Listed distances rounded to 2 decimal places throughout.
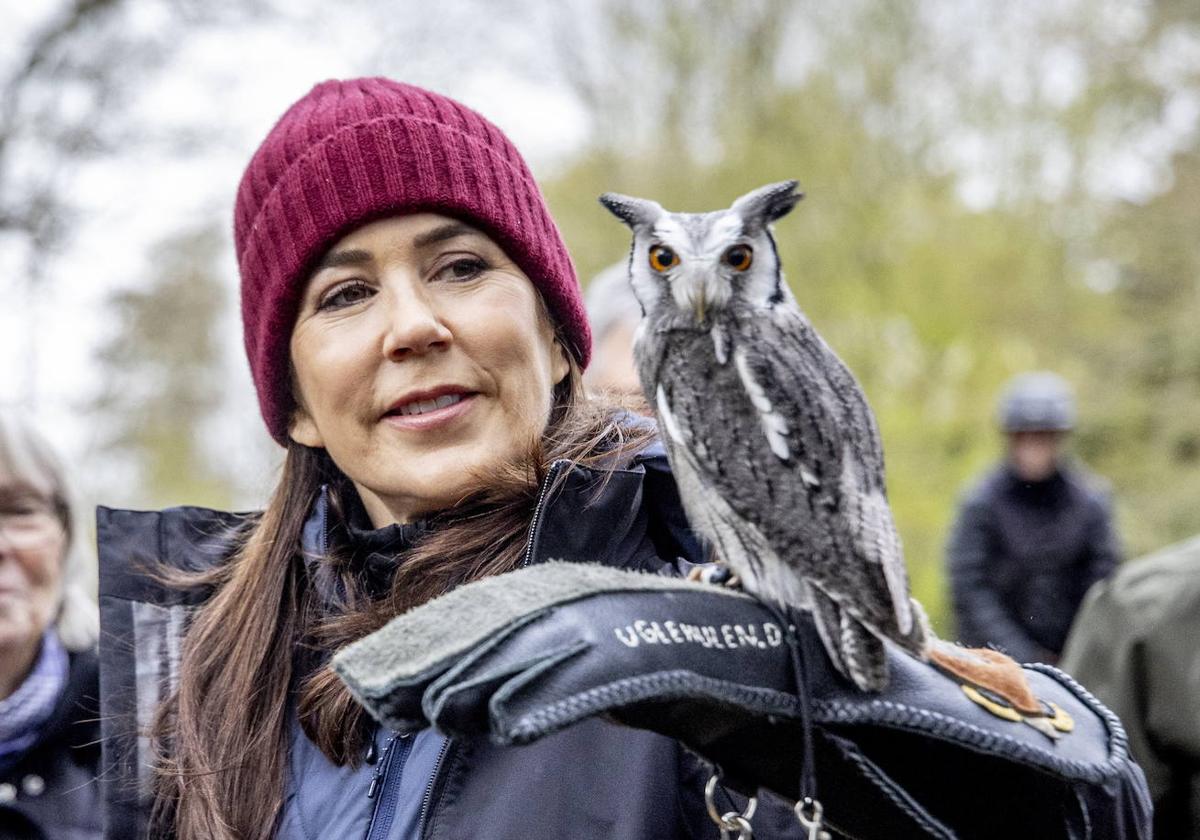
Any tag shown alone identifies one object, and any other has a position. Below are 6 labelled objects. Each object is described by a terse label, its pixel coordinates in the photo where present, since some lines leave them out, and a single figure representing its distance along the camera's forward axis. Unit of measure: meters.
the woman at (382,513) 1.66
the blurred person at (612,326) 3.64
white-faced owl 1.49
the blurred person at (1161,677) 2.59
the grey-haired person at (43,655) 2.35
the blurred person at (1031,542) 5.23
